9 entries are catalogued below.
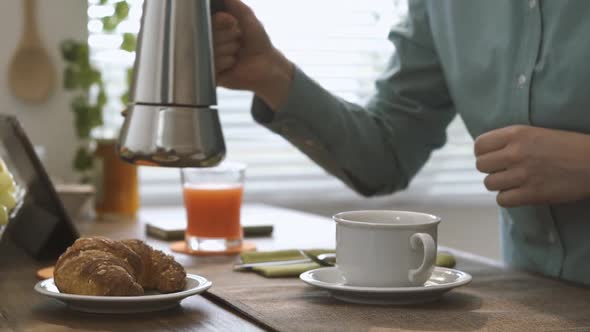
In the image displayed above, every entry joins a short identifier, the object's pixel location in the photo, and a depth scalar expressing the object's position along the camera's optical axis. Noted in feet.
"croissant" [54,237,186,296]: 3.70
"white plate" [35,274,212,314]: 3.68
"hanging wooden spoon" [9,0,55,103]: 7.72
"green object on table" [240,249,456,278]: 4.36
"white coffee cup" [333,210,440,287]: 3.90
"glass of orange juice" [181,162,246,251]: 5.04
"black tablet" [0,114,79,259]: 4.70
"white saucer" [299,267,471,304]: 3.85
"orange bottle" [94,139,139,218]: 6.59
